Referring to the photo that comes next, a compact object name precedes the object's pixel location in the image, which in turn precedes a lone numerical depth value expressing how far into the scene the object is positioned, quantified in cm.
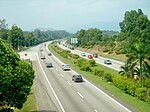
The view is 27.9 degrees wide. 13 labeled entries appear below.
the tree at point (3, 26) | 15979
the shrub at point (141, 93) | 2806
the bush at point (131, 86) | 3047
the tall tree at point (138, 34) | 3100
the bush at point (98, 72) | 4602
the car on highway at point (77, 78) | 4156
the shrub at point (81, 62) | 6053
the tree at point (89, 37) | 14425
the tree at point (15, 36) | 12394
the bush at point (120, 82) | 3288
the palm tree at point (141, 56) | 3083
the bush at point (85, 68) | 5503
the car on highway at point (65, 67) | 5652
